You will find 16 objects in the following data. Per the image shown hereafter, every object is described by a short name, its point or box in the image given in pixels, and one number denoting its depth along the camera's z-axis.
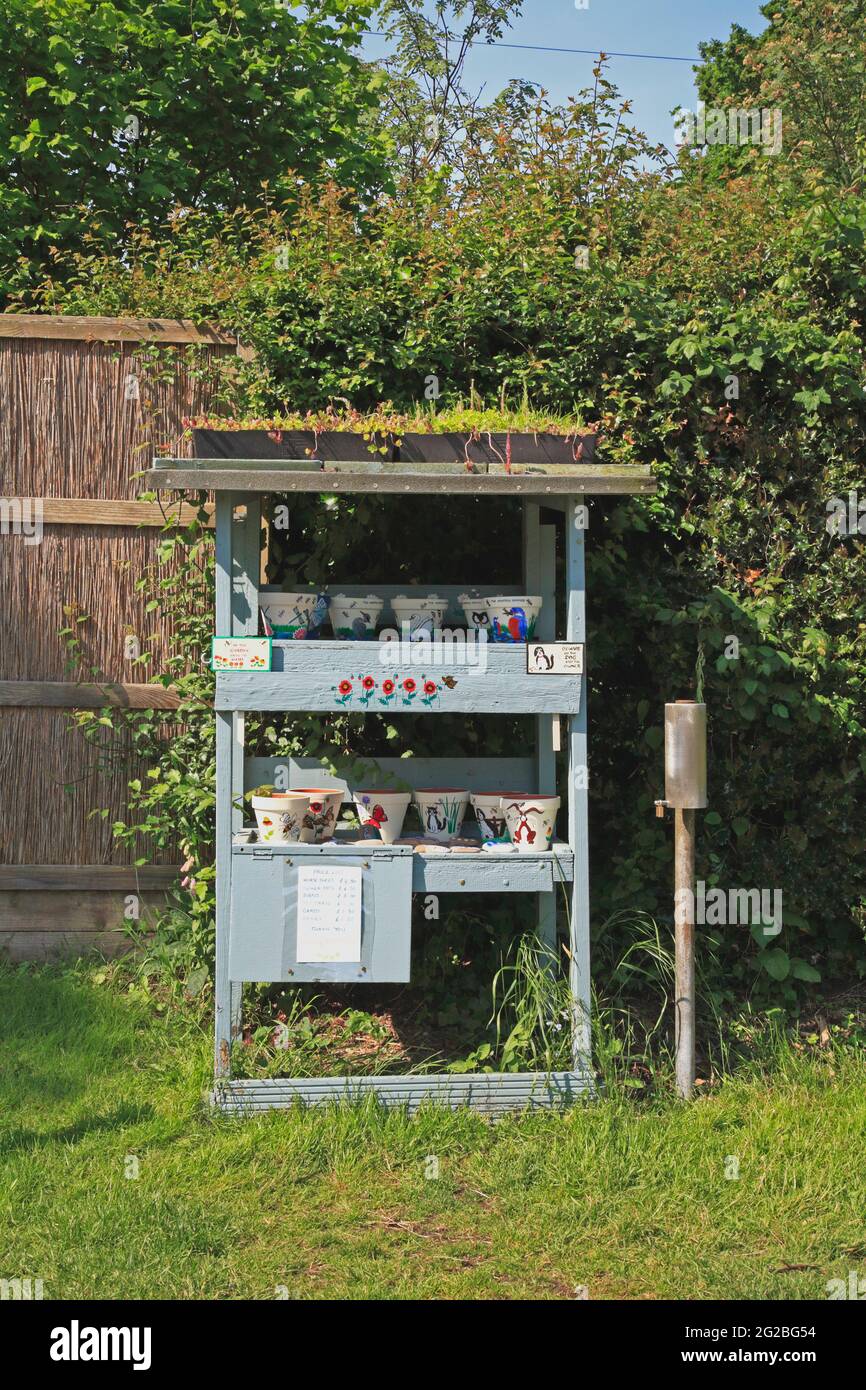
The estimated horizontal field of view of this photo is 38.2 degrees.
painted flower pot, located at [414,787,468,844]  3.96
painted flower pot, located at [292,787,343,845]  3.80
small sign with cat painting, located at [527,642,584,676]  3.73
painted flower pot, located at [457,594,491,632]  3.94
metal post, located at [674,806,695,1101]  3.82
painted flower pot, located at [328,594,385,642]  3.91
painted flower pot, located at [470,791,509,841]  3.91
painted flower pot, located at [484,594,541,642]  3.87
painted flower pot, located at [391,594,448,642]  3.85
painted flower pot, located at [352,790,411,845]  3.84
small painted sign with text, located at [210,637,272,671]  3.68
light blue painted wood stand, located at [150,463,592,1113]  3.63
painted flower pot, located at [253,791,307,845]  3.71
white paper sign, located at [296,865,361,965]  3.62
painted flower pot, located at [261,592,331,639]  3.86
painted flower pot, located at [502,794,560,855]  3.81
